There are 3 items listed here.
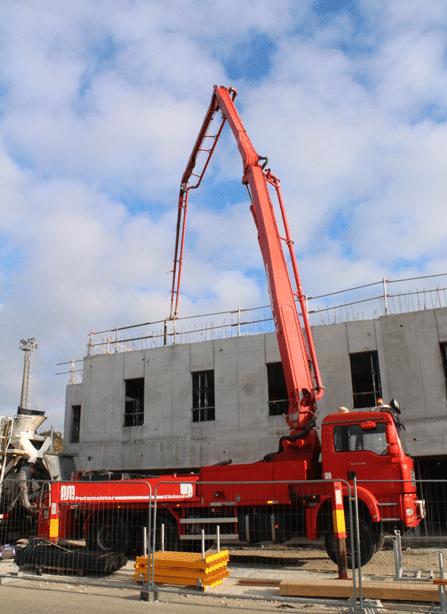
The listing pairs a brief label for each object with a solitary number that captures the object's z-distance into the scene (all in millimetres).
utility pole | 35488
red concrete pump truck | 10633
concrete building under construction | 16312
